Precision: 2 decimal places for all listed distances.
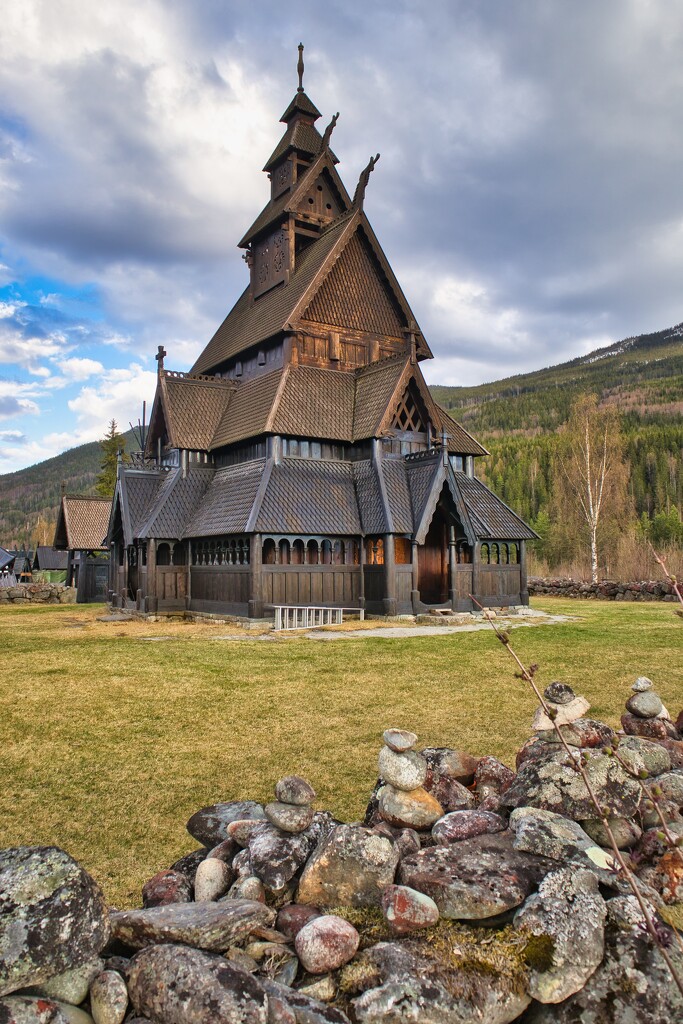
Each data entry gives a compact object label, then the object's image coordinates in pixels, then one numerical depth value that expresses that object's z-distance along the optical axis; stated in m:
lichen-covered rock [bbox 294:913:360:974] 3.72
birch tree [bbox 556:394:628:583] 45.03
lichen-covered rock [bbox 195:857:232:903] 4.66
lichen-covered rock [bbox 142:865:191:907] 4.66
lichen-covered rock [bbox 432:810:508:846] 4.80
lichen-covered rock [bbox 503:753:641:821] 4.92
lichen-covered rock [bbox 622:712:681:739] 7.25
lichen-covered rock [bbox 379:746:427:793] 5.27
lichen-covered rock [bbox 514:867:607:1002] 3.67
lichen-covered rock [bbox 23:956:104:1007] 3.44
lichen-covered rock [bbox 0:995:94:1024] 3.16
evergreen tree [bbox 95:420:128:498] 64.06
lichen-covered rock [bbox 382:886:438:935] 3.97
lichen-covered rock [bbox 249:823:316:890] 4.51
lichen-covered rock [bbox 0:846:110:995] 3.41
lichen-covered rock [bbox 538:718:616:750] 5.86
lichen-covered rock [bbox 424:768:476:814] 5.54
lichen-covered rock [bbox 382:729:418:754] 5.42
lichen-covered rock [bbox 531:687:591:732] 6.66
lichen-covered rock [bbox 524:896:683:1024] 3.61
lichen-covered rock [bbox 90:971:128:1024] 3.37
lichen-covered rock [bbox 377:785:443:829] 5.17
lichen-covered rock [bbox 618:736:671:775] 5.76
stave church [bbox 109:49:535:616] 24.47
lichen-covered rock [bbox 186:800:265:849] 5.49
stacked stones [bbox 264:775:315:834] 4.92
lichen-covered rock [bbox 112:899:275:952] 3.77
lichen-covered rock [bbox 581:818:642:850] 4.88
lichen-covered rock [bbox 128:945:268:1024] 3.29
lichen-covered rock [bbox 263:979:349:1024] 3.35
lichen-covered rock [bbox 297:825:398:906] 4.35
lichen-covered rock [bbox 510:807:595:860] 4.41
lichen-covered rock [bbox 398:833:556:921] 4.00
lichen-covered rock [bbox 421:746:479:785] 5.97
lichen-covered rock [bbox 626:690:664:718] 7.37
